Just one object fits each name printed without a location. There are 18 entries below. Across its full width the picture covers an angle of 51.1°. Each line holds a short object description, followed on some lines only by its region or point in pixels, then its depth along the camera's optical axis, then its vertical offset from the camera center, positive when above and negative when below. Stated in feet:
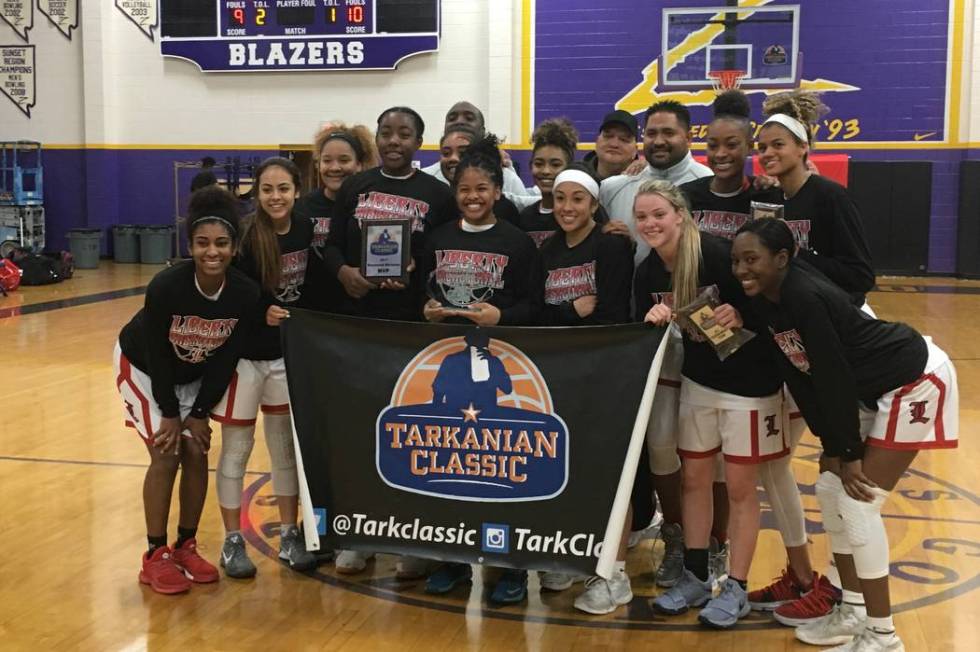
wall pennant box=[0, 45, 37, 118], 55.01 +6.98
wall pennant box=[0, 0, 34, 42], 54.60 +10.16
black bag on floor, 44.80 -2.68
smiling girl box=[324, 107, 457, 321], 13.26 -0.01
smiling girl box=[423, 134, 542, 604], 12.30 -0.70
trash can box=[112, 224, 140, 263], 54.60 -1.93
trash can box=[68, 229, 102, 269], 52.85 -2.04
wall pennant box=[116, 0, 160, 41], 53.67 +10.14
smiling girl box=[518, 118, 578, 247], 13.57 +0.42
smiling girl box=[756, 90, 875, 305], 11.51 -0.01
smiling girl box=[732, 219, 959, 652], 10.13 -1.80
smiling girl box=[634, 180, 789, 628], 11.51 -2.08
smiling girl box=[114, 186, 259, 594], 12.18 -1.91
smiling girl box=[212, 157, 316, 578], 12.84 -2.12
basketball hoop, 46.78 +5.98
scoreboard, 50.65 +8.76
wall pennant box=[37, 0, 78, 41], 54.24 +10.21
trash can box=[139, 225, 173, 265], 54.29 -1.91
